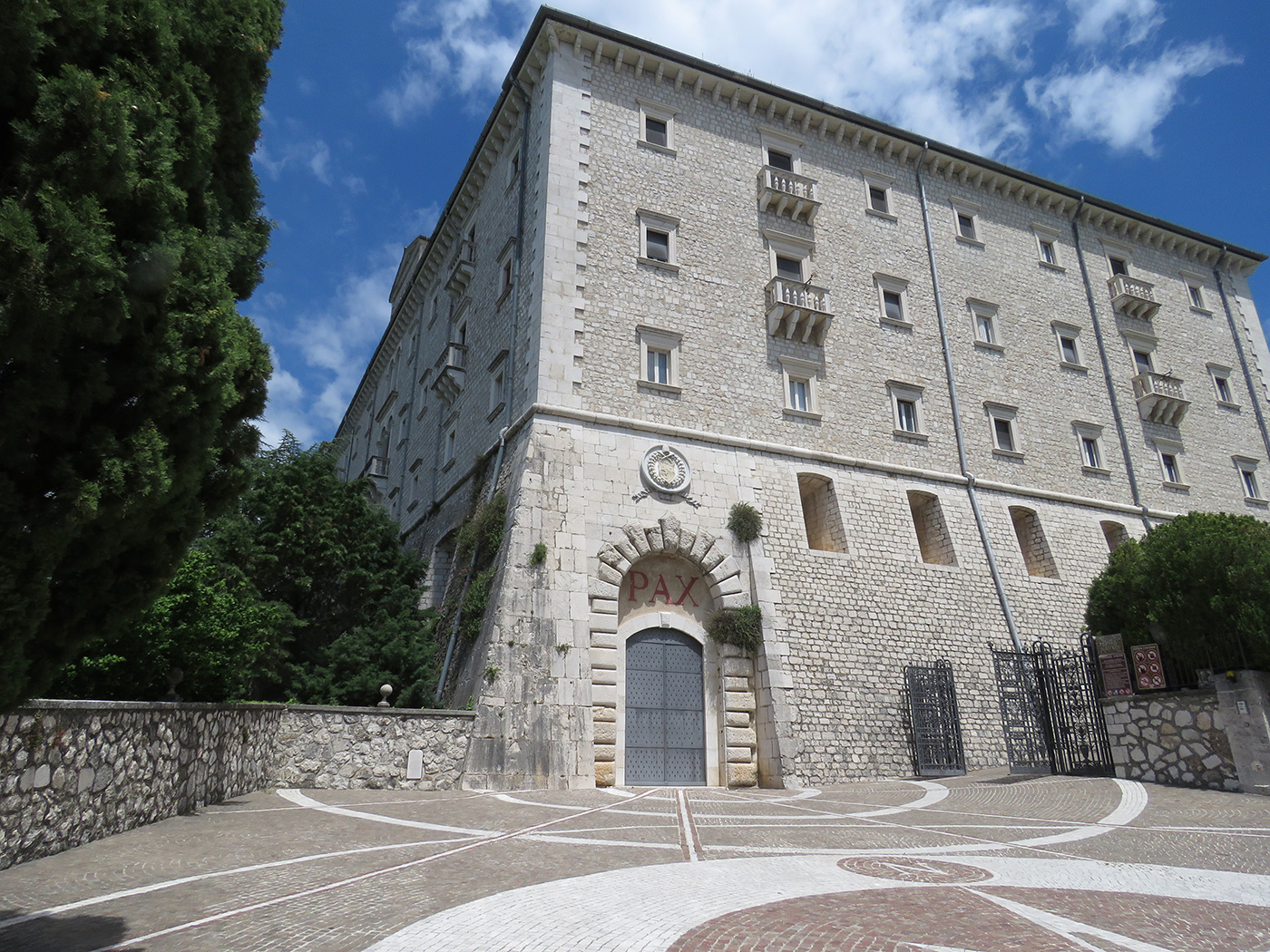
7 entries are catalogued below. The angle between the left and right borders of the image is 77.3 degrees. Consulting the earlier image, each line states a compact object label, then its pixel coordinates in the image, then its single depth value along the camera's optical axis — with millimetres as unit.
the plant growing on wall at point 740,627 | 17141
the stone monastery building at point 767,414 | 16672
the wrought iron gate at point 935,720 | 17422
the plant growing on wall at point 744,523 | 18219
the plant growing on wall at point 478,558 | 16594
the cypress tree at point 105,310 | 4121
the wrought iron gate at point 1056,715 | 15383
